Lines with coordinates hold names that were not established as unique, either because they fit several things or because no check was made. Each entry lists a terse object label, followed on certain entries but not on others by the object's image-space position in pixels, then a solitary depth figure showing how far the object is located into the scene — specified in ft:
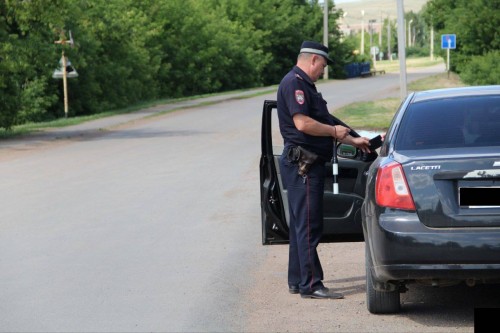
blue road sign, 171.22
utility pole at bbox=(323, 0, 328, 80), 242.78
